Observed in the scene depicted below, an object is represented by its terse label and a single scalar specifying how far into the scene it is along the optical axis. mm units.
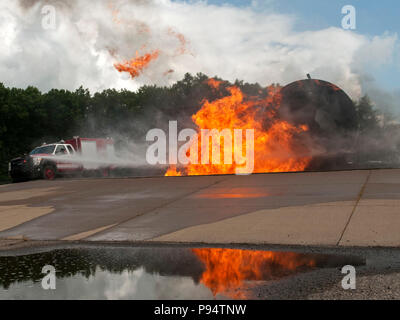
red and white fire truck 21422
